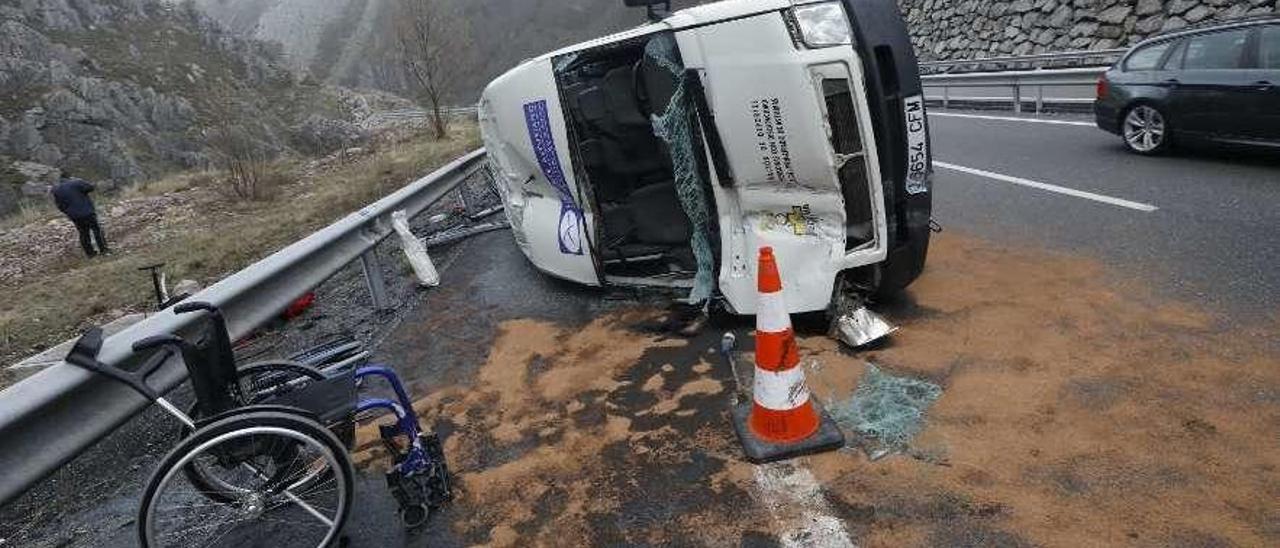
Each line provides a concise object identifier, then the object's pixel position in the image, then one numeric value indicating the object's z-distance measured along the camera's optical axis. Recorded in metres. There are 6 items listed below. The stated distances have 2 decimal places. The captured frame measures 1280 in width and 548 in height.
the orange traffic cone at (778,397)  3.07
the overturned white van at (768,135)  3.84
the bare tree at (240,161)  16.67
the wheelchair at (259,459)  2.61
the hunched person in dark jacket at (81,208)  12.38
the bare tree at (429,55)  24.25
